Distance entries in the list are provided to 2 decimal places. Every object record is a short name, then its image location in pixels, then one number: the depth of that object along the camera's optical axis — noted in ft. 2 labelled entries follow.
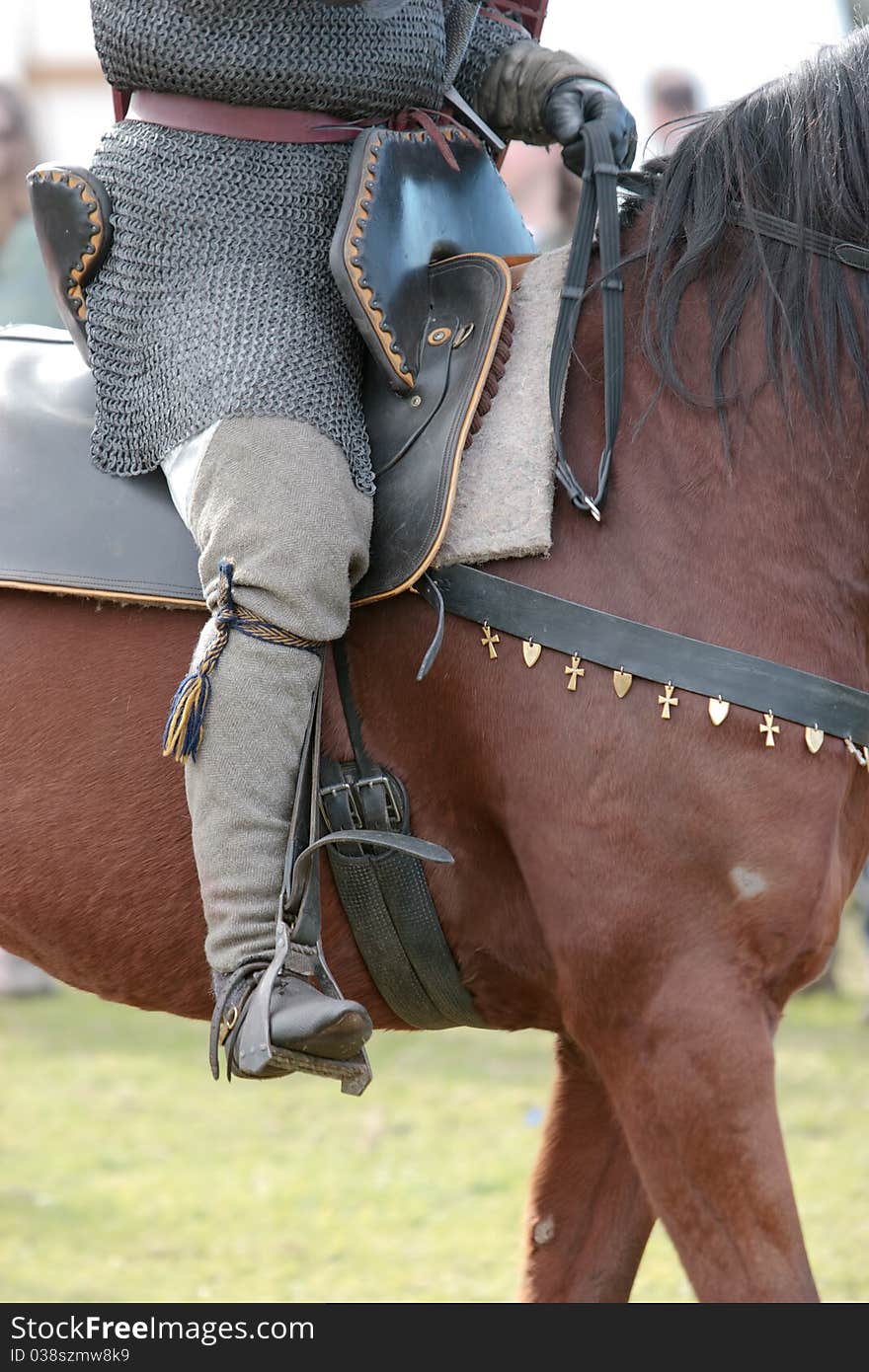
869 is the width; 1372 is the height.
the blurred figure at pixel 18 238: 50.47
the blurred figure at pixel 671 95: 50.42
